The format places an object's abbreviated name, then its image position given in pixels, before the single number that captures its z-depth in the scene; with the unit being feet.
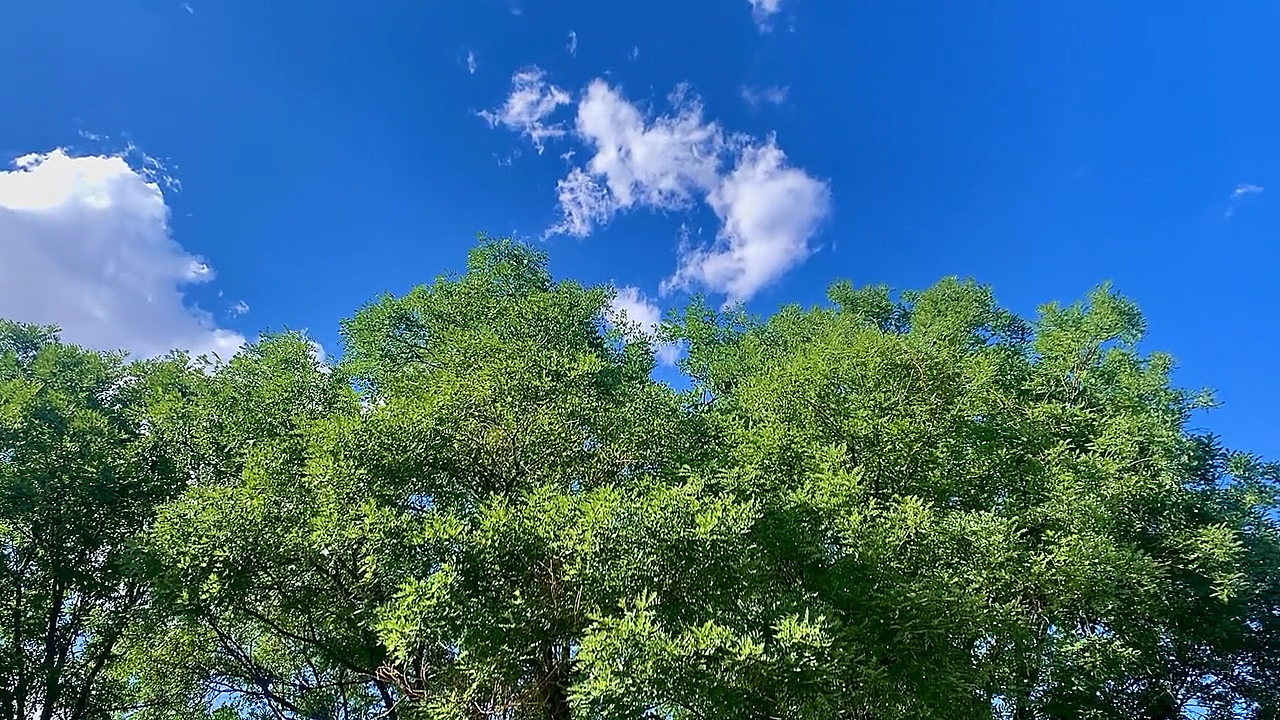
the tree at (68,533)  40.47
